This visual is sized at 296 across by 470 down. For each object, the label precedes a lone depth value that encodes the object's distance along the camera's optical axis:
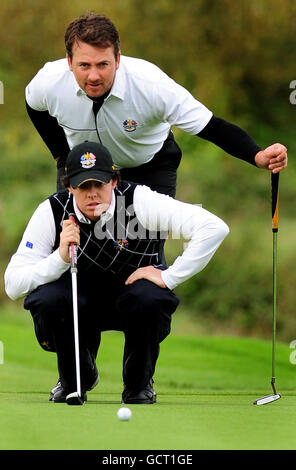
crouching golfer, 8.66
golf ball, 6.94
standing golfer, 9.09
